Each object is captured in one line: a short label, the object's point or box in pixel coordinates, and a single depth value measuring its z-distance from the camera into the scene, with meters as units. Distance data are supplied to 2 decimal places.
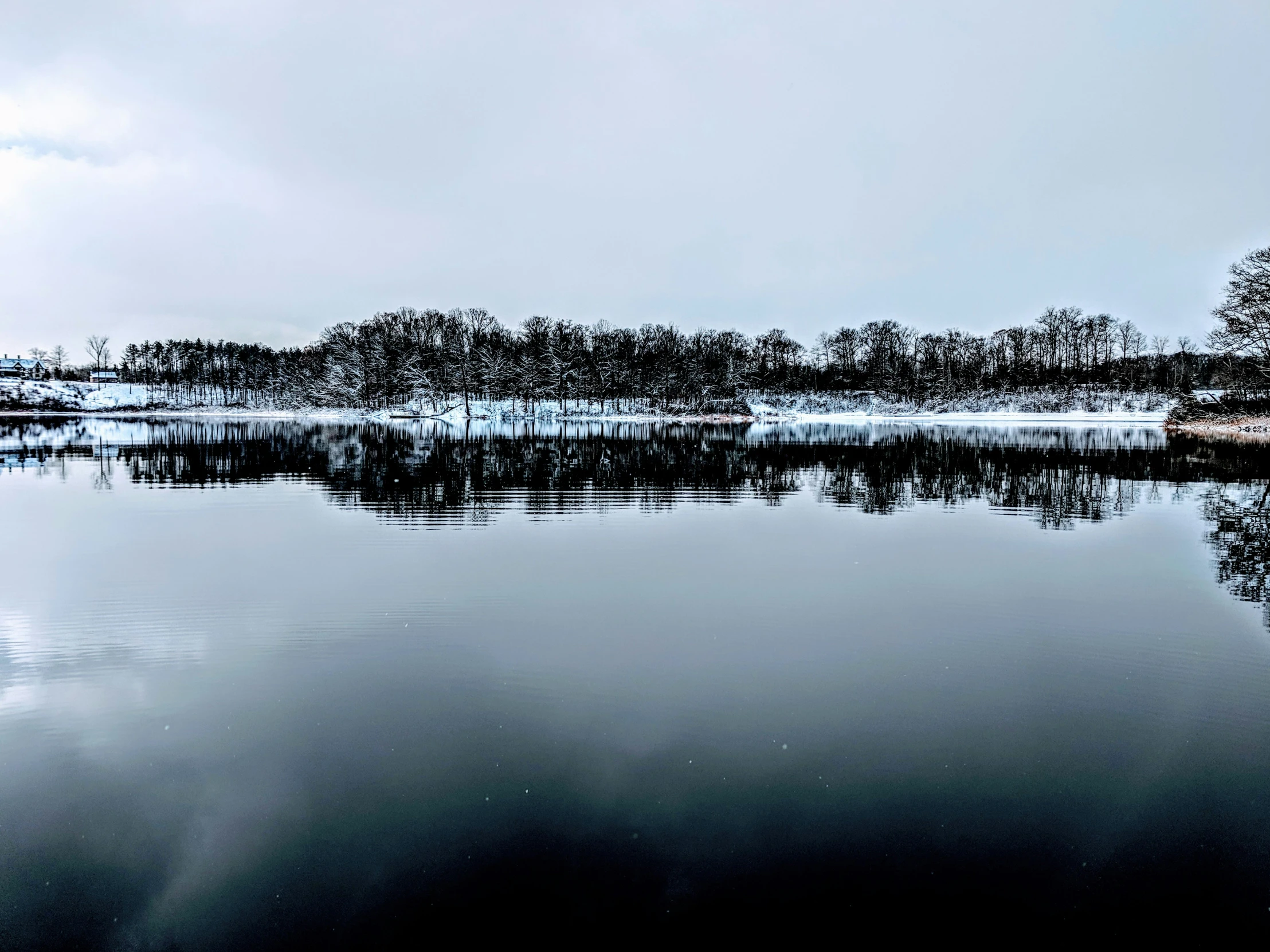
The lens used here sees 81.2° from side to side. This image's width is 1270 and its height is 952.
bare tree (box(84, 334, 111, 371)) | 193.62
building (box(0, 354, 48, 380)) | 177.38
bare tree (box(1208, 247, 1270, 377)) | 53.69
